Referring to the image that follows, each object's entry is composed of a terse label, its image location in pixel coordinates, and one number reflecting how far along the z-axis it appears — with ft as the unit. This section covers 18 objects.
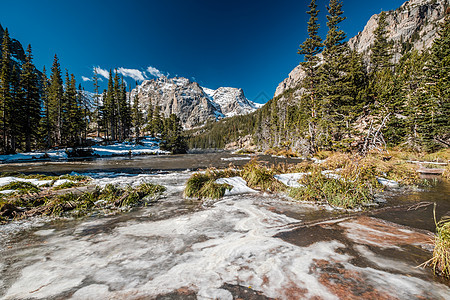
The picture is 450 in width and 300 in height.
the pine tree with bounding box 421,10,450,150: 59.98
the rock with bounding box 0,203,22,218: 15.85
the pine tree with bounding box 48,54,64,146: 114.73
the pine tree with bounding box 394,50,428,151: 66.08
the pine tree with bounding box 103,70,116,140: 157.17
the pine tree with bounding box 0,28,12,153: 84.17
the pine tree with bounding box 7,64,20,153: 87.20
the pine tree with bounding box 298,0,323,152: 76.07
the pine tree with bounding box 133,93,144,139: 168.27
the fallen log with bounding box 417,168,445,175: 35.57
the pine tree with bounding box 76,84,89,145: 123.04
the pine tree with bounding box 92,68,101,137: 163.73
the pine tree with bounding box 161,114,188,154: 160.76
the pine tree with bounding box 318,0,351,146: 75.16
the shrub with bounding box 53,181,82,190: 24.37
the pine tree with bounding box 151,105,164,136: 218.38
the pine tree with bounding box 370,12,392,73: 129.59
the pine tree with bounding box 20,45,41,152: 94.99
